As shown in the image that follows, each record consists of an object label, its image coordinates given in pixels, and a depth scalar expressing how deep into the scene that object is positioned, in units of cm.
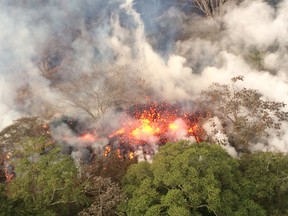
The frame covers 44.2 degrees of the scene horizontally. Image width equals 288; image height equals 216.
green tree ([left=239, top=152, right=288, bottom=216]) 2481
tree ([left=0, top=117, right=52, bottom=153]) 3888
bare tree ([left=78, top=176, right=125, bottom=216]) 2270
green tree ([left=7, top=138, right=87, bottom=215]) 2180
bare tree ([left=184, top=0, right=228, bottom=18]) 5609
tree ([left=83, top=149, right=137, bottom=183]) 2843
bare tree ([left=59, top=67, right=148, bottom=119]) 4864
